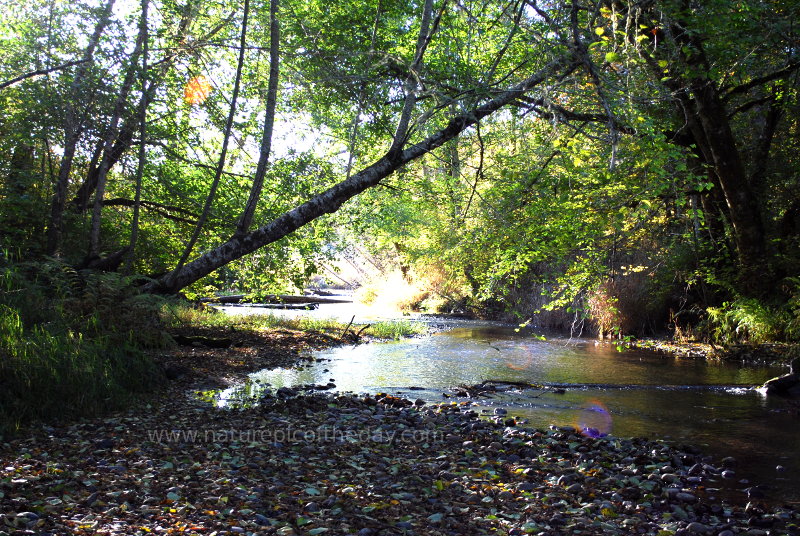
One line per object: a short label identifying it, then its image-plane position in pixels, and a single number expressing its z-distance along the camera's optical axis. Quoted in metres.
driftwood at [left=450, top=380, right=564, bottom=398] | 9.04
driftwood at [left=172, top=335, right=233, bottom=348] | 11.90
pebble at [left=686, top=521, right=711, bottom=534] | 4.16
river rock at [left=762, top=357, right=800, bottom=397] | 9.08
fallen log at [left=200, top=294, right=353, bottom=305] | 31.62
